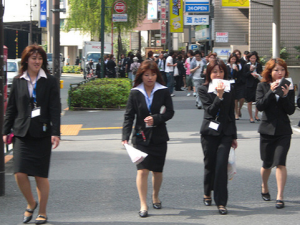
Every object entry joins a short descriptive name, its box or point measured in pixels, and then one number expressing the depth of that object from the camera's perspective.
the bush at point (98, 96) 16.81
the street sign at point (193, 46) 36.03
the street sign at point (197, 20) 31.42
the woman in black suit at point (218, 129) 5.55
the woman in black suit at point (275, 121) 5.82
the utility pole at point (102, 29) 23.22
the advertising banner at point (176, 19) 36.41
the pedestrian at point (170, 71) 20.39
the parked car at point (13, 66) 25.56
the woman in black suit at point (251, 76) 13.02
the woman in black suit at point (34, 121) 5.10
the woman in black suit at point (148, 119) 5.50
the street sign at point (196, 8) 30.02
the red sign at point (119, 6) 25.34
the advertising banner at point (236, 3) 27.77
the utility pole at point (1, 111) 6.51
